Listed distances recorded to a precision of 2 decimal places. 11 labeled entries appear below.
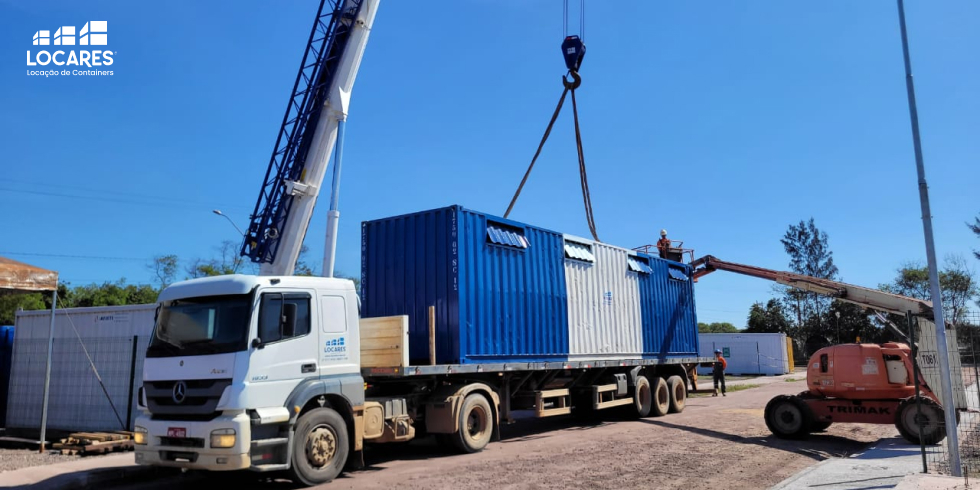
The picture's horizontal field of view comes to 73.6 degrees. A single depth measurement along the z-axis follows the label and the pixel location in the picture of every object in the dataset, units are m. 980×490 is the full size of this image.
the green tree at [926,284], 54.56
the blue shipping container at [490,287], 11.40
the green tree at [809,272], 64.75
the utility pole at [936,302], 8.18
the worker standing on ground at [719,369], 23.60
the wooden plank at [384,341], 10.21
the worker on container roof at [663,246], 21.23
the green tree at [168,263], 51.00
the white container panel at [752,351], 38.88
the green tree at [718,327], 75.57
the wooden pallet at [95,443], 10.64
